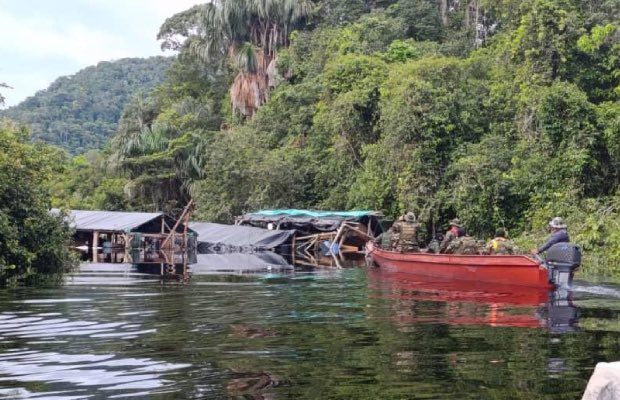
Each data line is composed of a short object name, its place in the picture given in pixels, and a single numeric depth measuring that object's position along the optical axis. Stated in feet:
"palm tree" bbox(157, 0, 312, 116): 168.96
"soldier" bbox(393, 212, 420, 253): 76.38
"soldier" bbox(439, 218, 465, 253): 70.95
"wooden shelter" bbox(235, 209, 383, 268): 123.03
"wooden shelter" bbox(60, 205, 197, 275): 130.00
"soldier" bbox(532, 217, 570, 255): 53.67
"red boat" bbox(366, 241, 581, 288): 52.90
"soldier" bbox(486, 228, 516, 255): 64.49
